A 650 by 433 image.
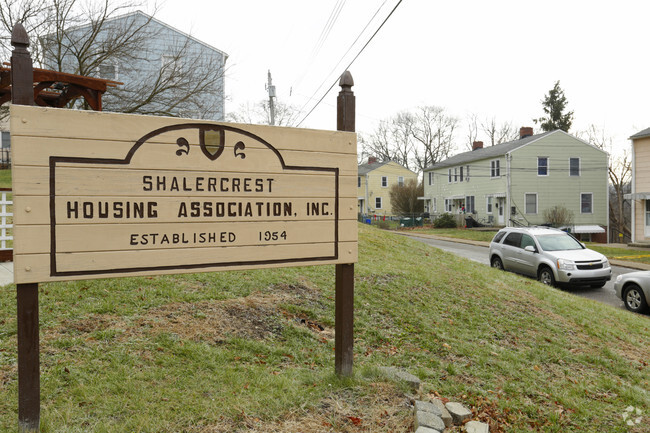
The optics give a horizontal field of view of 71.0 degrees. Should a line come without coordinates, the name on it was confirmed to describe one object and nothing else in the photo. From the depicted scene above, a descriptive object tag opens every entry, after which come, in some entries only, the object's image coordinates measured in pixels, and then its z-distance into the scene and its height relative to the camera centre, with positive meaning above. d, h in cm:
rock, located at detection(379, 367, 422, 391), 387 -141
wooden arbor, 643 +198
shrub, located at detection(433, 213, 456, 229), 3808 -64
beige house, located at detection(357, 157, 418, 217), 5234 +356
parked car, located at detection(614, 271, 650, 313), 971 -167
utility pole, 2405 +651
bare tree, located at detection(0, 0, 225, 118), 1202 +453
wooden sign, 296 +15
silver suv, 1184 -121
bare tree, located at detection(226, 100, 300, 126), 3659 +858
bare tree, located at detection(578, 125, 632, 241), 3588 +138
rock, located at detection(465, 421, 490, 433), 332 -157
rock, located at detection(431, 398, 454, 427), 338 -151
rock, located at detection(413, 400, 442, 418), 334 -143
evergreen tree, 5288 +1183
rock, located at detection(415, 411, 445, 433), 315 -145
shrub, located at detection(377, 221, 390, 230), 3991 -91
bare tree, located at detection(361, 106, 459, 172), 6091 +980
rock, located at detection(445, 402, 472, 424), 349 -153
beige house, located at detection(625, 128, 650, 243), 2362 +137
